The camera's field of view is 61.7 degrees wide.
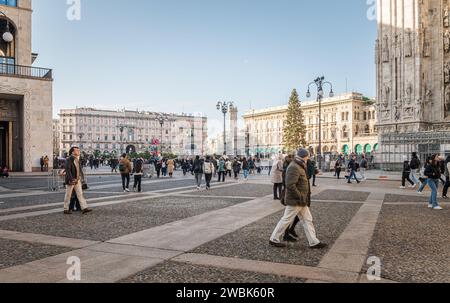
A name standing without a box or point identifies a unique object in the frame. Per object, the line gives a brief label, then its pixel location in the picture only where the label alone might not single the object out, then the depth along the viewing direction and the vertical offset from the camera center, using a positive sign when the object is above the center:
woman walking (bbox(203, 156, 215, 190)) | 18.17 -0.85
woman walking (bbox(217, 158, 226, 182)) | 24.41 -1.02
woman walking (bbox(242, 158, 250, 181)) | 27.17 -1.01
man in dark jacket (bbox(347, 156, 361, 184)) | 22.58 -0.95
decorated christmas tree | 79.06 +5.23
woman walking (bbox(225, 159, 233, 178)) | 29.08 -1.06
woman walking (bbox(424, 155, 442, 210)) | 11.37 -0.81
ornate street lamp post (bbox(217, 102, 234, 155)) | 47.60 +5.71
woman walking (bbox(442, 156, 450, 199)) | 14.11 -1.16
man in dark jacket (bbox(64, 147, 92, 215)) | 10.60 -0.78
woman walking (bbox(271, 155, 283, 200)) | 13.76 -0.81
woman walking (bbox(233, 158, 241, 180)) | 26.85 -1.14
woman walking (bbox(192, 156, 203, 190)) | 18.64 -0.88
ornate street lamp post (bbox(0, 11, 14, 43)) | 20.92 +6.54
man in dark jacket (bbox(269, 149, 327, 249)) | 6.54 -0.92
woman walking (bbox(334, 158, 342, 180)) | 26.34 -1.08
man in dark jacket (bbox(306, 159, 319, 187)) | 14.80 -0.66
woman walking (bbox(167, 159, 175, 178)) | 31.13 -1.27
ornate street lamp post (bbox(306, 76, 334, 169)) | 35.91 +6.52
